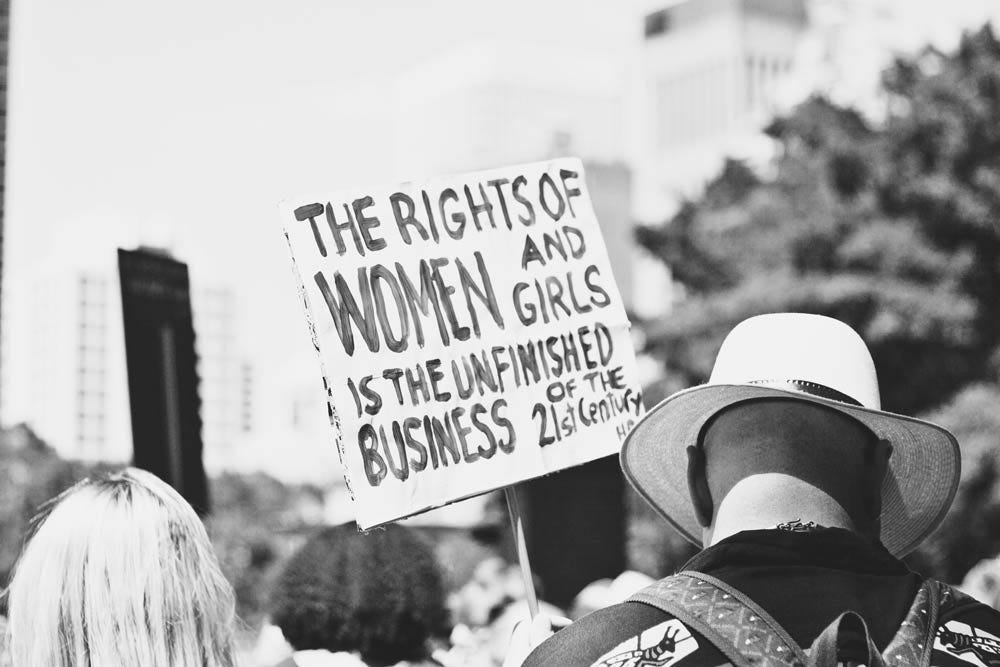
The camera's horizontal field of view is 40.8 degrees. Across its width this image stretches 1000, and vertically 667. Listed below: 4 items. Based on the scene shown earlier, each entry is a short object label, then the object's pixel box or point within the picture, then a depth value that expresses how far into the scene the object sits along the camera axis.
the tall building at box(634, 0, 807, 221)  133.38
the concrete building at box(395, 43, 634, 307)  183.50
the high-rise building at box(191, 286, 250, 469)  131.12
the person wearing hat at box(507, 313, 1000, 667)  2.03
